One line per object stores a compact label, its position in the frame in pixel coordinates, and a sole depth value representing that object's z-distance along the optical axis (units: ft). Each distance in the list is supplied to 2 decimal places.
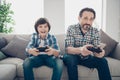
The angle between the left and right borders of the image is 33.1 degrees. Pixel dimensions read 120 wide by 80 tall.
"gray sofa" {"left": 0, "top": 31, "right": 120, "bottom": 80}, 7.53
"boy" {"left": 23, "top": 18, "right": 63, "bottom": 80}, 7.23
